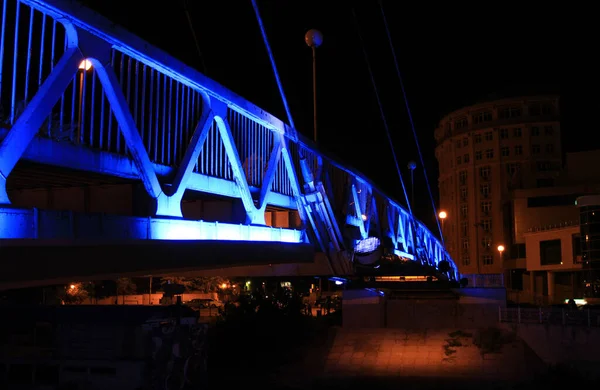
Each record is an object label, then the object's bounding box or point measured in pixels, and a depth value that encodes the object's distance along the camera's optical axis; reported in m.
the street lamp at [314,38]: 29.00
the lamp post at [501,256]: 83.00
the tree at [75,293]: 46.29
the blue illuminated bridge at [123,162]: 10.23
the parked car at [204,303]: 46.20
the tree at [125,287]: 53.68
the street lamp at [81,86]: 11.52
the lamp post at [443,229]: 100.91
